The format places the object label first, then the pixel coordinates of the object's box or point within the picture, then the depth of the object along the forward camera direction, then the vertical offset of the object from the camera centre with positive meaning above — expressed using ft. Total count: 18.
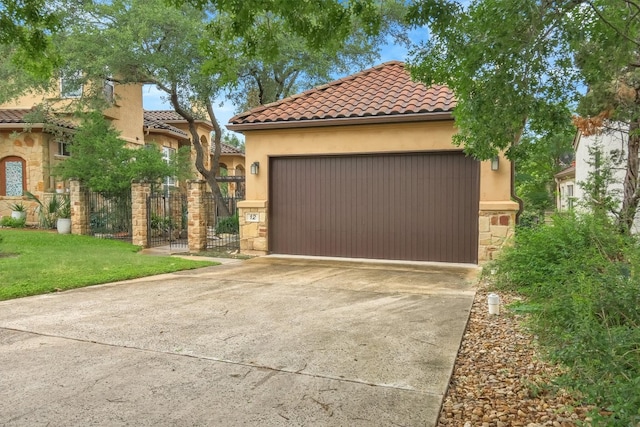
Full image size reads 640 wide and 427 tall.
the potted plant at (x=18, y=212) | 54.13 -0.87
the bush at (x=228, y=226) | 47.91 -2.31
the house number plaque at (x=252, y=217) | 36.55 -1.05
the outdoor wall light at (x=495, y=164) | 30.31 +2.54
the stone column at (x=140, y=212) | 42.42 -0.73
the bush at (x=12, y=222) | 53.31 -2.01
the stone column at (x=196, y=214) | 38.83 -0.84
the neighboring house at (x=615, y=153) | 30.83 +3.59
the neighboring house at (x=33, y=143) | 56.13 +7.71
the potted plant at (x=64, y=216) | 48.75 -1.27
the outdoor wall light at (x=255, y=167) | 36.37 +2.84
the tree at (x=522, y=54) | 11.32 +3.93
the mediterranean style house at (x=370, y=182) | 31.55 +1.56
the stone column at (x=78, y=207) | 47.55 -0.27
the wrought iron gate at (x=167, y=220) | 44.49 -1.68
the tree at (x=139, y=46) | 47.73 +16.80
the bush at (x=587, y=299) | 8.85 -2.85
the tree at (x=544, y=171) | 90.79 +6.94
